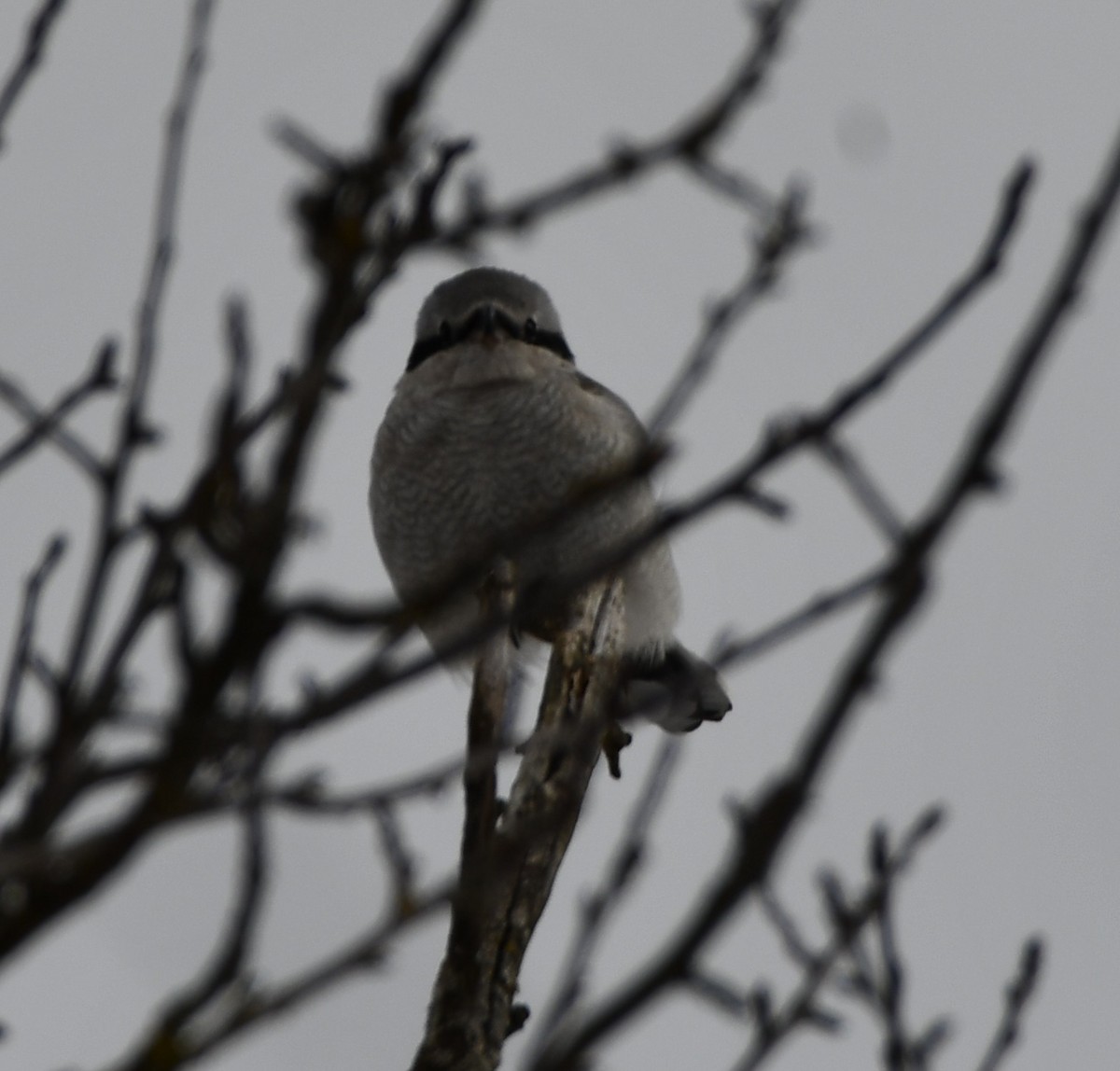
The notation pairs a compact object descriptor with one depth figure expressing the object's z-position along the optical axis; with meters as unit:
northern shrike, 5.97
